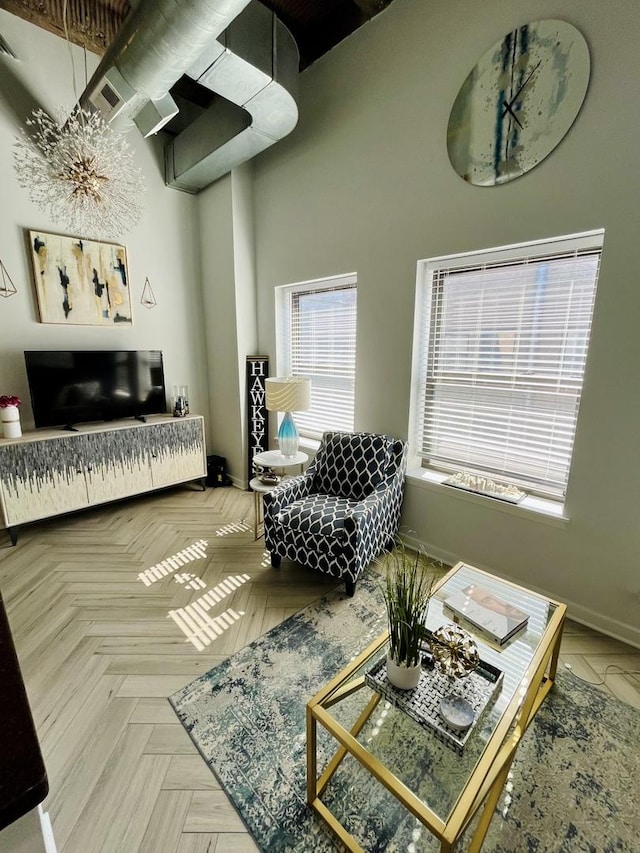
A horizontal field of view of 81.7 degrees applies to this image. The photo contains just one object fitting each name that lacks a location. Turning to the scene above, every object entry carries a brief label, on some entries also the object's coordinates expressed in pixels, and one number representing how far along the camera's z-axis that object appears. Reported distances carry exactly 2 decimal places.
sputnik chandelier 2.33
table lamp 2.90
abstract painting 3.10
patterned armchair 2.25
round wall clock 1.82
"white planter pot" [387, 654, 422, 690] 1.21
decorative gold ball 1.24
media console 2.82
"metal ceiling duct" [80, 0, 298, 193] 1.89
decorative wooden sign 3.87
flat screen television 3.06
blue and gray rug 1.18
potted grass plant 1.18
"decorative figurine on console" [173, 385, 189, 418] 3.79
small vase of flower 2.86
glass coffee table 1.02
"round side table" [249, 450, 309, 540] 2.81
